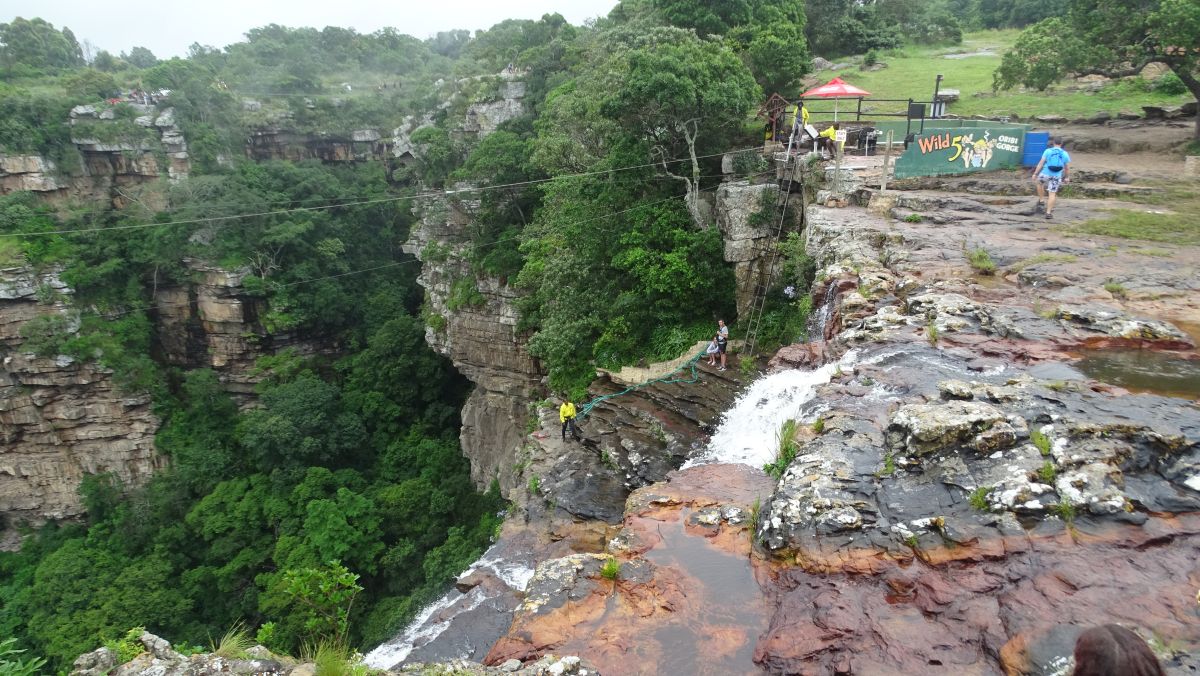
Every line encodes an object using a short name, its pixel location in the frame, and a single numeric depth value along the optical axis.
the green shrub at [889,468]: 5.84
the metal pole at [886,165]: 12.80
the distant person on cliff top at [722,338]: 14.47
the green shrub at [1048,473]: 5.17
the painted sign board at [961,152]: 14.55
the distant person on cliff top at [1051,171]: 11.41
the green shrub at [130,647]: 5.61
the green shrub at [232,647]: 5.38
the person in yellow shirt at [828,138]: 15.76
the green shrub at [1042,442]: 5.40
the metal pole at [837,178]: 14.37
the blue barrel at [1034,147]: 14.59
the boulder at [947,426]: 5.72
